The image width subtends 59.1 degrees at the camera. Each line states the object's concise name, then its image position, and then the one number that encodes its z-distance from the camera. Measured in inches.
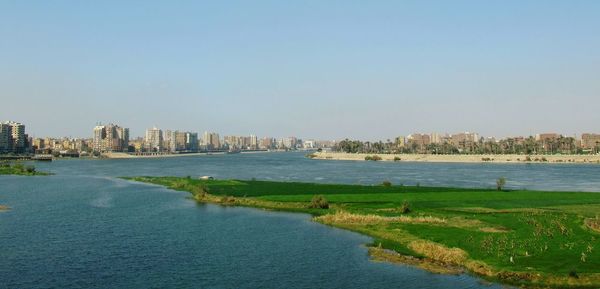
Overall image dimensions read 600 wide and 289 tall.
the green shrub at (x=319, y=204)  2753.4
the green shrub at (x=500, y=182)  3597.4
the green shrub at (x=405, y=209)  2456.6
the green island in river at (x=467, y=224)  1432.1
